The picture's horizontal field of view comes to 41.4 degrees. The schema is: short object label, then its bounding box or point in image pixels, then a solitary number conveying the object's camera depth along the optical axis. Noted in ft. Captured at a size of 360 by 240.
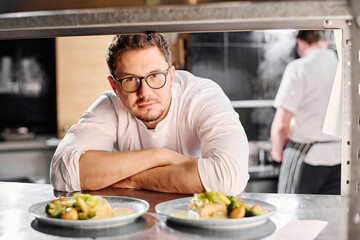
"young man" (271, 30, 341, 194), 11.23
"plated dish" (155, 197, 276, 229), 3.79
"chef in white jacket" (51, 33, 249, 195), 5.24
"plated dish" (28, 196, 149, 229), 3.83
